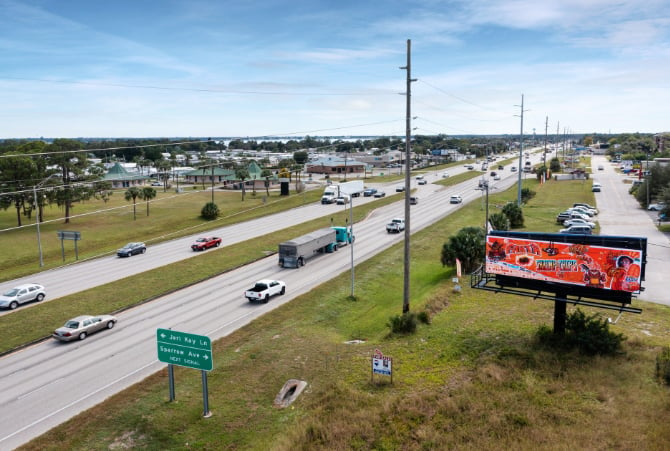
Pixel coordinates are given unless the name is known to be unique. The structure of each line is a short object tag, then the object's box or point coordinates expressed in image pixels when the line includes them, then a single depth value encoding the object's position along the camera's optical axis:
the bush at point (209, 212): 79.12
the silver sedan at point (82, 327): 29.53
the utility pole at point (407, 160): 25.59
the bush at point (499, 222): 50.00
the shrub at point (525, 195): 85.38
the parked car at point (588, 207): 70.43
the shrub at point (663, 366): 17.86
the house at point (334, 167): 165.02
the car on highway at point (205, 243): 54.56
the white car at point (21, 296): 36.22
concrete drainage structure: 19.92
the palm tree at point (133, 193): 80.81
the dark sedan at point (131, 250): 52.97
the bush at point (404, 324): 26.50
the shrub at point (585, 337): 20.41
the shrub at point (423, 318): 27.83
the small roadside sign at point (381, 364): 19.44
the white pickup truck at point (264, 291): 35.88
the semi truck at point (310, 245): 46.03
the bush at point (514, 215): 61.69
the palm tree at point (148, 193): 82.12
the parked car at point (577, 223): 58.26
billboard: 19.36
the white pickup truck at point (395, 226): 61.53
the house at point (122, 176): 131.88
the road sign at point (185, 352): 19.73
